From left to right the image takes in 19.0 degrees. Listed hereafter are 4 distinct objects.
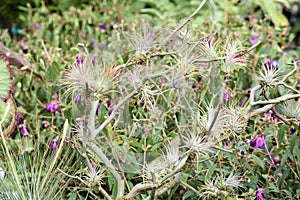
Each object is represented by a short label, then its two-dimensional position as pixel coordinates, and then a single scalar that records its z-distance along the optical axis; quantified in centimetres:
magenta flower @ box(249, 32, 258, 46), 272
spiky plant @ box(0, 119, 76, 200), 169
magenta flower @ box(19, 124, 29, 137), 205
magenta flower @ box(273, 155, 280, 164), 195
